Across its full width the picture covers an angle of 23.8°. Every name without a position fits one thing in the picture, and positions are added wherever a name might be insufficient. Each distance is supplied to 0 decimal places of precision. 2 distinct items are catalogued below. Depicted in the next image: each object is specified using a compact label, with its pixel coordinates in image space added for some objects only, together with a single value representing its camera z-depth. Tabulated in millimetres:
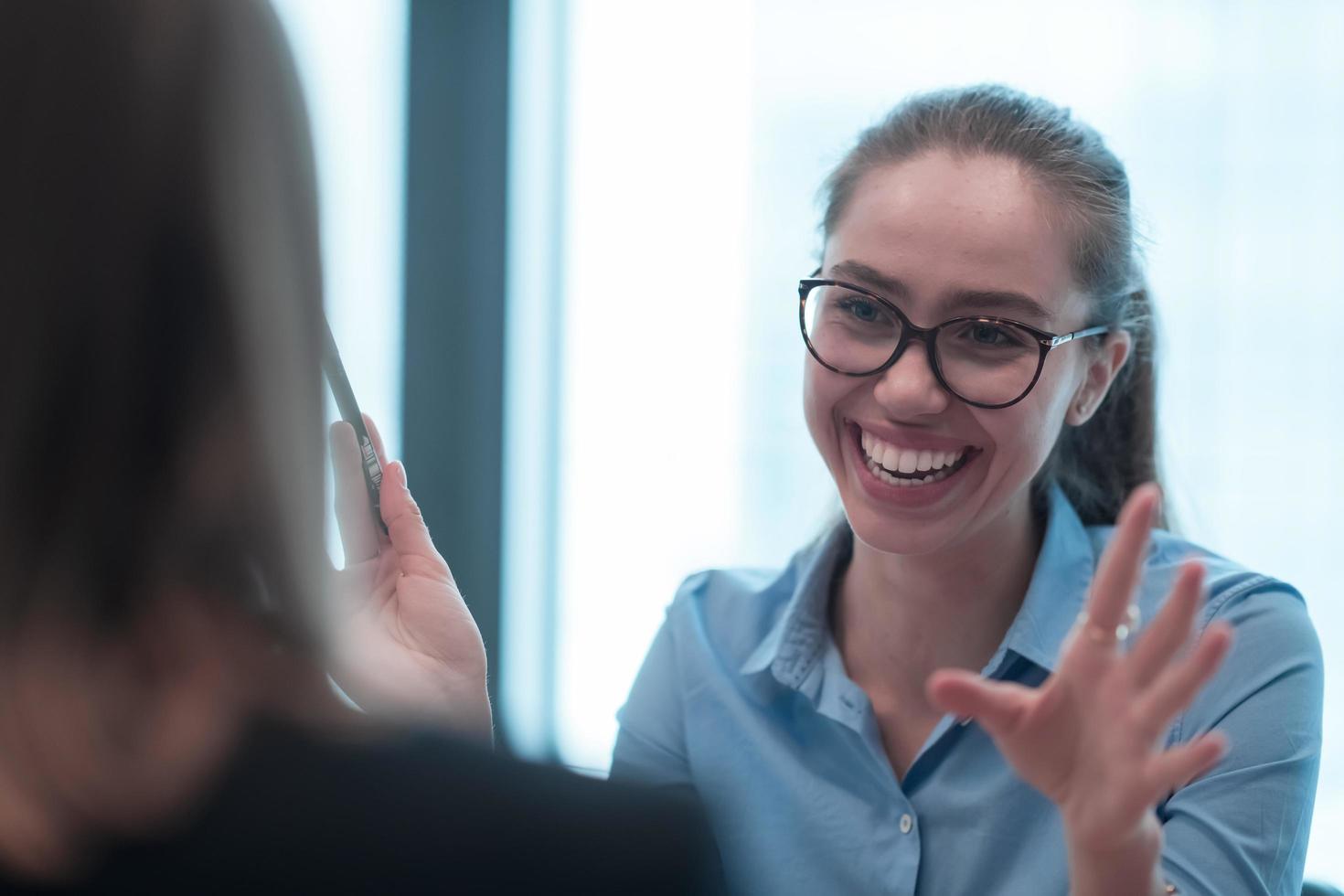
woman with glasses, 1536
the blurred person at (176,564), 1169
